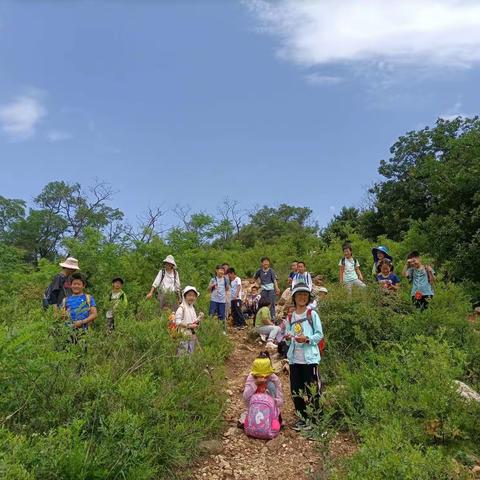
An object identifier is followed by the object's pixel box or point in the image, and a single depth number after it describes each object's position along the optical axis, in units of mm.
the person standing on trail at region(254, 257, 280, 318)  10219
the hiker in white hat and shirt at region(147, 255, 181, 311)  8289
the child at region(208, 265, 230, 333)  9664
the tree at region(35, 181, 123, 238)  36875
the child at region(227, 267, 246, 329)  10977
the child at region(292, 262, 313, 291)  9231
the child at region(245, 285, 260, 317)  12172
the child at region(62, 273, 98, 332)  5973
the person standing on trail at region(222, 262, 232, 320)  9892
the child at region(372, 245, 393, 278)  8512
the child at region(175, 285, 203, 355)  6348
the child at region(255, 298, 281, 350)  9258
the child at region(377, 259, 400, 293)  8258
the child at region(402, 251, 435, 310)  7816
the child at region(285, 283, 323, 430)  5294
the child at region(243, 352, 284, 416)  5402
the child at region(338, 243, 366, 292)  9232
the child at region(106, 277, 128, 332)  6745
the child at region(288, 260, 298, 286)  9591
